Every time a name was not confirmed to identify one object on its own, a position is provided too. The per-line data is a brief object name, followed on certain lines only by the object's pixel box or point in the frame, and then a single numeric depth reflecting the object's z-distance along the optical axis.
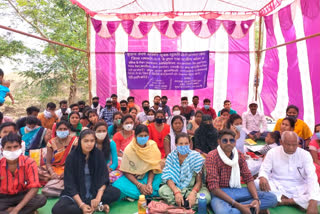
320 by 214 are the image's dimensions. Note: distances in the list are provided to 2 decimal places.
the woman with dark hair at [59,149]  3.17
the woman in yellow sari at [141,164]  2.98
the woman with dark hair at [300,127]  4.19
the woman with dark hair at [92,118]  4.34
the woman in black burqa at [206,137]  3.66
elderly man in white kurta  2.59
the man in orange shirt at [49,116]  4.81
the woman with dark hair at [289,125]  3.89
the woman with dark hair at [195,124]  4.99
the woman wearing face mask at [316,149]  3.24
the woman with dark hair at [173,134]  3.79
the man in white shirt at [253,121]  5.49
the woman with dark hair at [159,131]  4.16
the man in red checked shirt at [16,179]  2.28
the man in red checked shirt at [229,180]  2.42
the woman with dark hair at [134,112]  5.65
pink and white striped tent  6.14
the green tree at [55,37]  8.53
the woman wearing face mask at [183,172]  2.63
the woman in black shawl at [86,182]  2.37
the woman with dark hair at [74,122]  4.12
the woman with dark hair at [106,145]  3.17
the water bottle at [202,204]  2.43
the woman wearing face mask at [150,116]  5.07
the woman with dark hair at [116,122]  4.71
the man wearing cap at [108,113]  5.95
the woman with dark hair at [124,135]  3.82
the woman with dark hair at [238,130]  3.91
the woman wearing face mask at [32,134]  3.68
